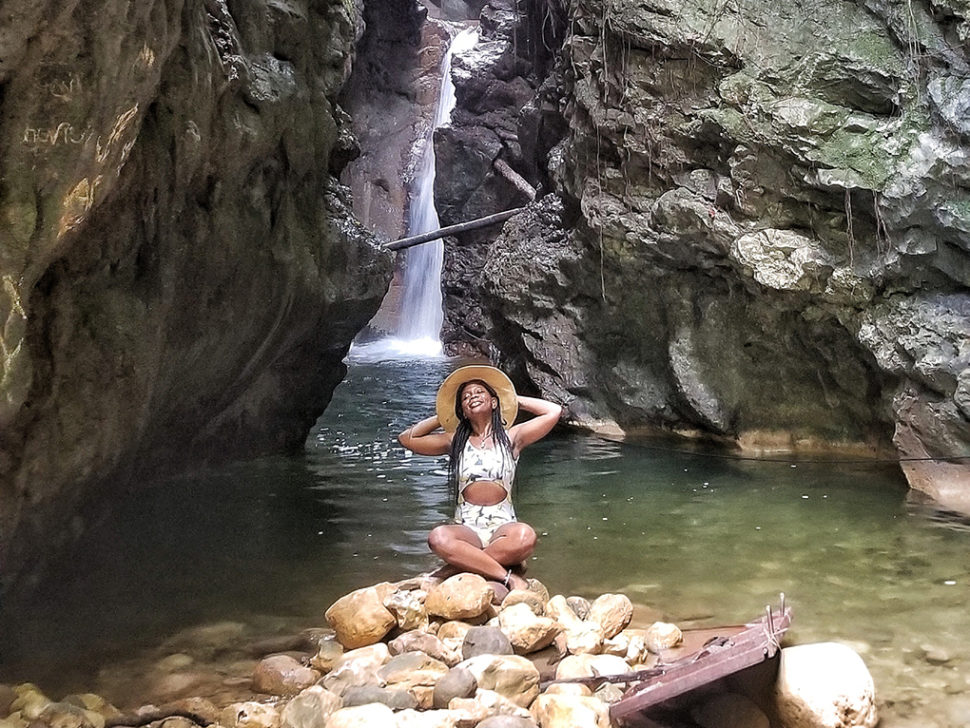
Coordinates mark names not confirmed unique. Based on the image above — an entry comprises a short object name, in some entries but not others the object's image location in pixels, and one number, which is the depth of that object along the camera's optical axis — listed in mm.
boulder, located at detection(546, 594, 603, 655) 3451
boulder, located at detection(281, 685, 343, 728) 2791
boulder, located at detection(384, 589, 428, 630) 3584
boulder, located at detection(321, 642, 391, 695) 3041
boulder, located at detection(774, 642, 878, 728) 2709
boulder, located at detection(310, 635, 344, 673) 3430
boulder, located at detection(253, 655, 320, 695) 3246
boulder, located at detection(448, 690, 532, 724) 2746
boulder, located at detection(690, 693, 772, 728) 2695
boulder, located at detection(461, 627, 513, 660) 3180
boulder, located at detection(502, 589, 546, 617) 3691
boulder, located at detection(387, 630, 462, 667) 3299
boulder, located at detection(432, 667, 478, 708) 2830
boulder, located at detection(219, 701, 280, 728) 2889
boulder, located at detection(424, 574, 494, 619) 3537
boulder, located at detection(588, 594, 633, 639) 3658
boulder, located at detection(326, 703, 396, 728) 2518
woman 3846
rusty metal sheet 2627
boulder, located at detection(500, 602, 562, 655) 3398
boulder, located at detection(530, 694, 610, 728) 2699
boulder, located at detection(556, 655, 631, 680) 3111
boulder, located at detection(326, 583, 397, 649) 3512
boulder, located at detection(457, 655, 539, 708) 2916
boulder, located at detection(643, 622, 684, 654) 3506
